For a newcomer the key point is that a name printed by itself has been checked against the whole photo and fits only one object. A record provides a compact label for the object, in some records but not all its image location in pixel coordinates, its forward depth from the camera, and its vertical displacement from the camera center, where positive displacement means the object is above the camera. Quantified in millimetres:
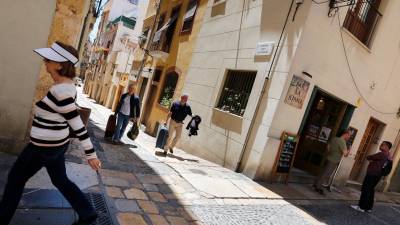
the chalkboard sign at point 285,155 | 8094 -1113
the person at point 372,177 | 7926 -987
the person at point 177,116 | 8953 -1037
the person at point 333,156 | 8352 -807
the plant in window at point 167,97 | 14406 -1045
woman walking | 2910 -751
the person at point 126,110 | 8844 -1274
